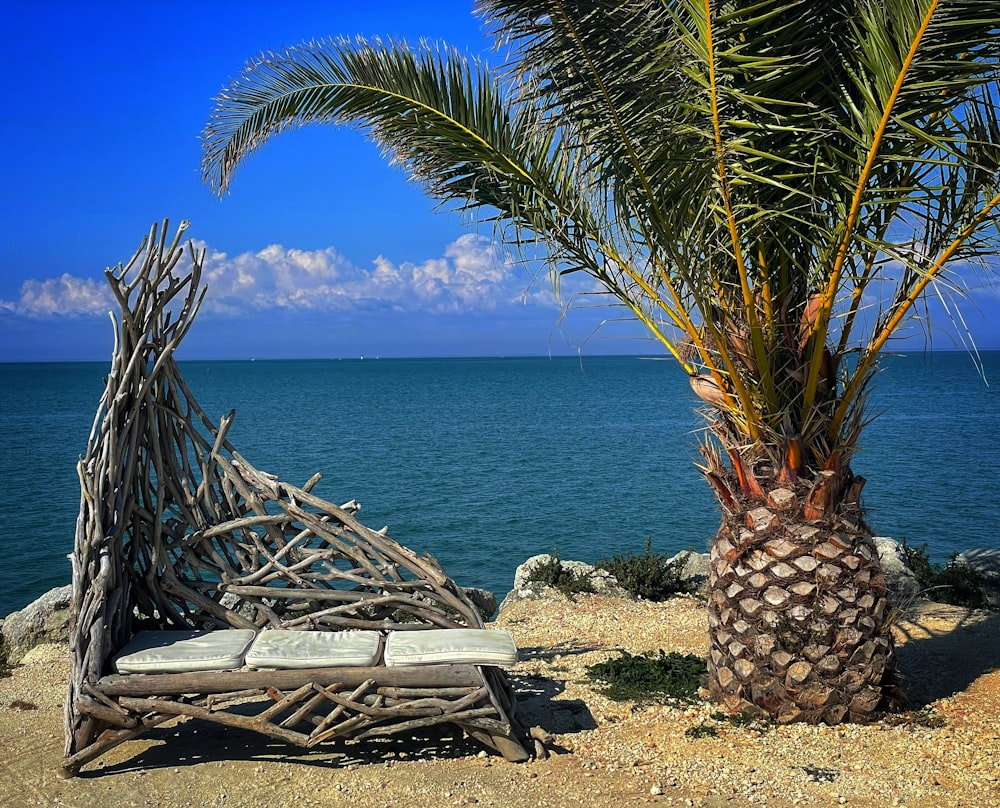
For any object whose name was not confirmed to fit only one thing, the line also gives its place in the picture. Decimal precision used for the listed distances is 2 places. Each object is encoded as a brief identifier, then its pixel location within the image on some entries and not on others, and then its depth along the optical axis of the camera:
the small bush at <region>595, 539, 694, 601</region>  8.08
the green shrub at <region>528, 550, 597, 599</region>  8.09
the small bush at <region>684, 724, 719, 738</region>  4.72
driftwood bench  4.27
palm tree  4.12
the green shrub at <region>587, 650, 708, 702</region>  5.34
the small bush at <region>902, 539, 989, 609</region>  7.54
